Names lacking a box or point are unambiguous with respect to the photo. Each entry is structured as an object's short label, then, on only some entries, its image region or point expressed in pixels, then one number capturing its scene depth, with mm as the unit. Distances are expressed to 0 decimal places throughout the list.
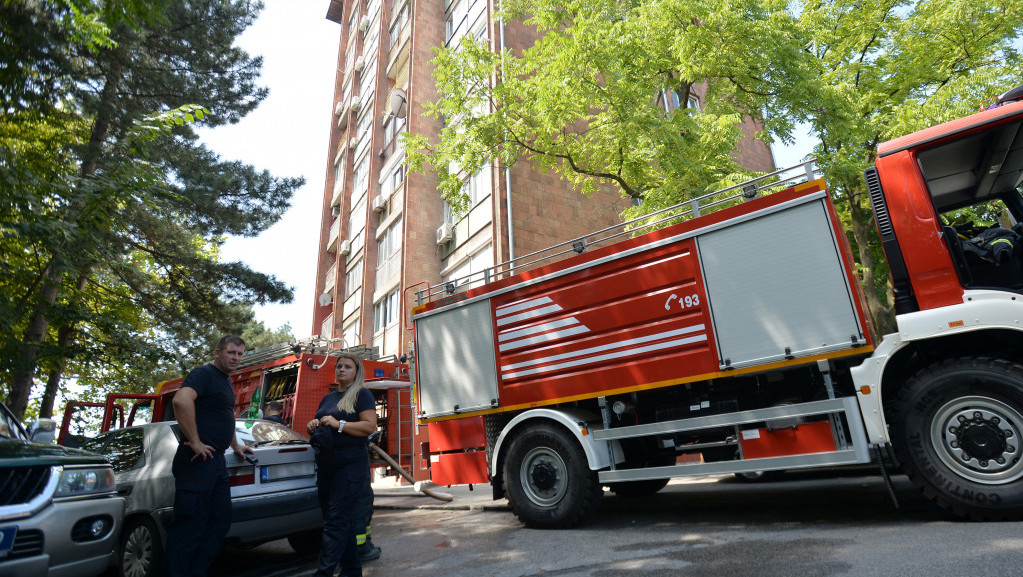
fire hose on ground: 7996
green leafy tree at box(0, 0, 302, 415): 6160
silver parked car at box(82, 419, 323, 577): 4523
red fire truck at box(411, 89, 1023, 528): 4133
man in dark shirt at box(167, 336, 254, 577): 3771
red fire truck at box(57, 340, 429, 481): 10539
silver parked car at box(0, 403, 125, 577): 3354
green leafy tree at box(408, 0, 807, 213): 9977
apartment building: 16875
